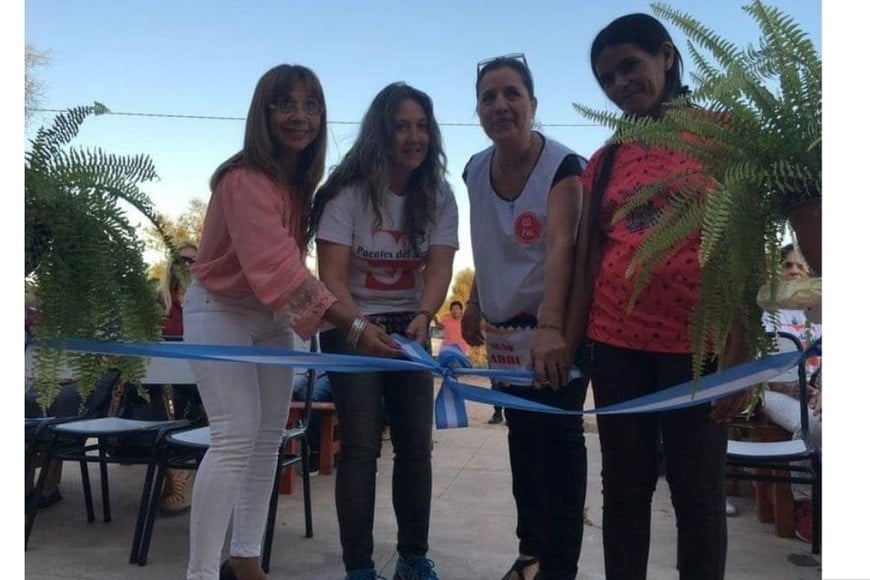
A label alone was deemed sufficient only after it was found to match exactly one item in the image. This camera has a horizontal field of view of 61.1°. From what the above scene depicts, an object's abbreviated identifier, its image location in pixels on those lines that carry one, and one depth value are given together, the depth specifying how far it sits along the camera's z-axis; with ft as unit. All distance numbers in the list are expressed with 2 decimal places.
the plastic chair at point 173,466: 10.11
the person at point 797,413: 11.27
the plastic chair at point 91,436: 10.99
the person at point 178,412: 12.66
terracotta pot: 3.97
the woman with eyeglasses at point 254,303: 7.26
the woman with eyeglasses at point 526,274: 8.08
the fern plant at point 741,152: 4.08
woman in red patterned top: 6.12
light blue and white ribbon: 5.55
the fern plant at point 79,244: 4.32
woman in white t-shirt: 8.27
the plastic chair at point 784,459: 10.19
